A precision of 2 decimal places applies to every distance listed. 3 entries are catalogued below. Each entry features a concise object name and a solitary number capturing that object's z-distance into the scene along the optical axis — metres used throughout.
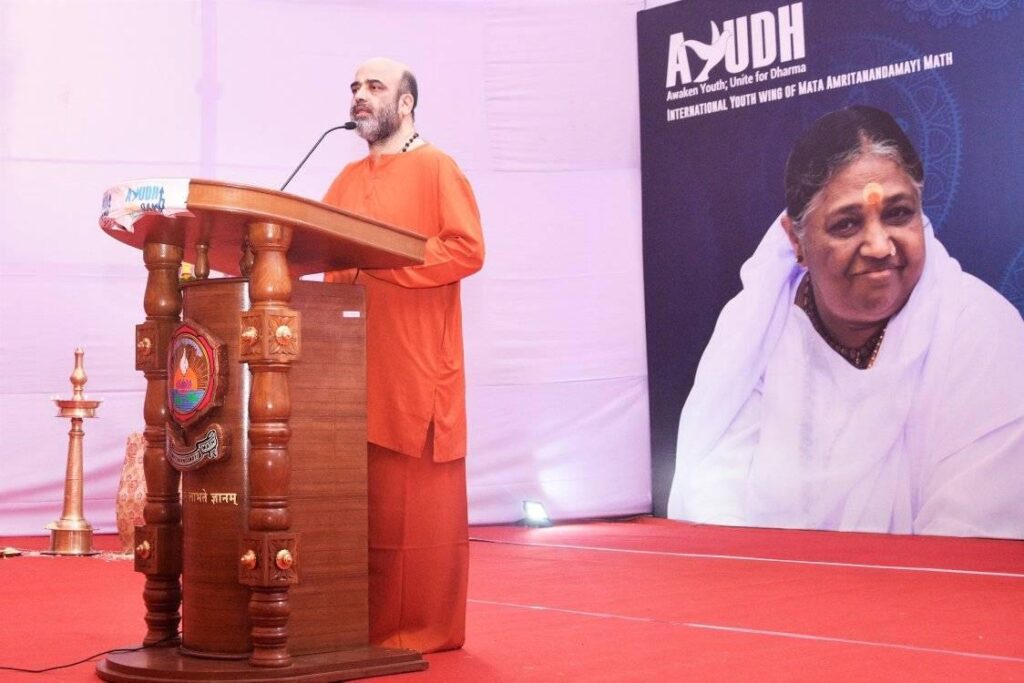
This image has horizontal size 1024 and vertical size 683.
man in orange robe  3.37
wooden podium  2.80
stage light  7.88
